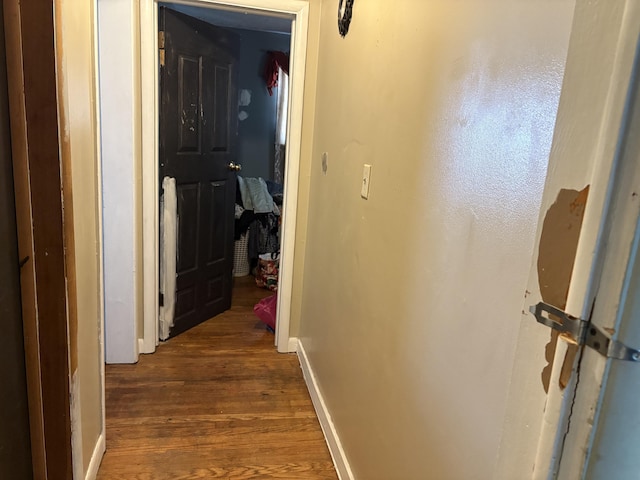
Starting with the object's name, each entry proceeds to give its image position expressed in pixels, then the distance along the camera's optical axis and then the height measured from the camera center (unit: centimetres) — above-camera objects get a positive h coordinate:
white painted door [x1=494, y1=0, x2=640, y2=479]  47 -9
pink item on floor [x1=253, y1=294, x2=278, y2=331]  301 -110
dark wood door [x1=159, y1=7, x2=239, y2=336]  260 -14
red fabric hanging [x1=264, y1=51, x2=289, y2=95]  440 +60
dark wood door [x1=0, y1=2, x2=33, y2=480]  98 -47
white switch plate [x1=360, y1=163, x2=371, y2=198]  157 -13
